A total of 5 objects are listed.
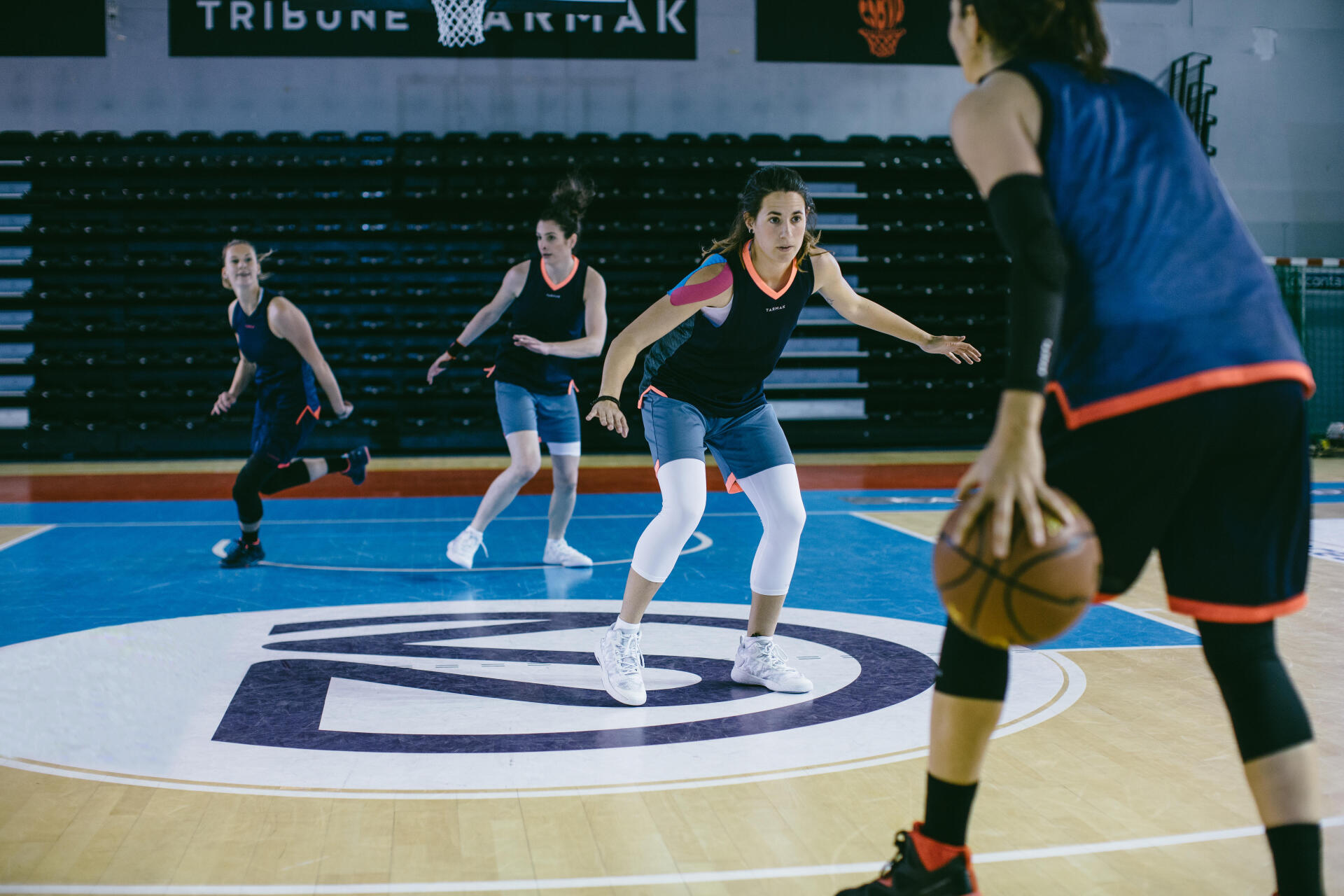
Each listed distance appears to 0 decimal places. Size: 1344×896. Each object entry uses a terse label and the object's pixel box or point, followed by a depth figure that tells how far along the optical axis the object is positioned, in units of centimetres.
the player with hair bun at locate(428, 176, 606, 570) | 570
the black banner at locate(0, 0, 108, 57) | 1227
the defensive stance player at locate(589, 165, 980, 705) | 327
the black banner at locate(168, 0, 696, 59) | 1230
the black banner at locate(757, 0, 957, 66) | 1299
